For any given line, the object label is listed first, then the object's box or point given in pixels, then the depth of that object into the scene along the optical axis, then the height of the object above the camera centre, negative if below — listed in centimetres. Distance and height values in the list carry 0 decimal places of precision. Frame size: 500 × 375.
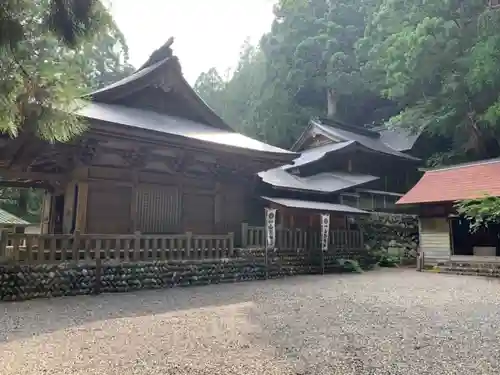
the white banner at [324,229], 1301 +36
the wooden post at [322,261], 1305 -67
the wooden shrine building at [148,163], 953 +193
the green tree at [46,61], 299 +132
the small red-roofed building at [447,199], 1440 +157
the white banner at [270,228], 1162 +33
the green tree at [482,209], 1188 +102
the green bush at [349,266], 1381 -84
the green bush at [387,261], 1702 -81
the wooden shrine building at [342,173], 1606 +370
